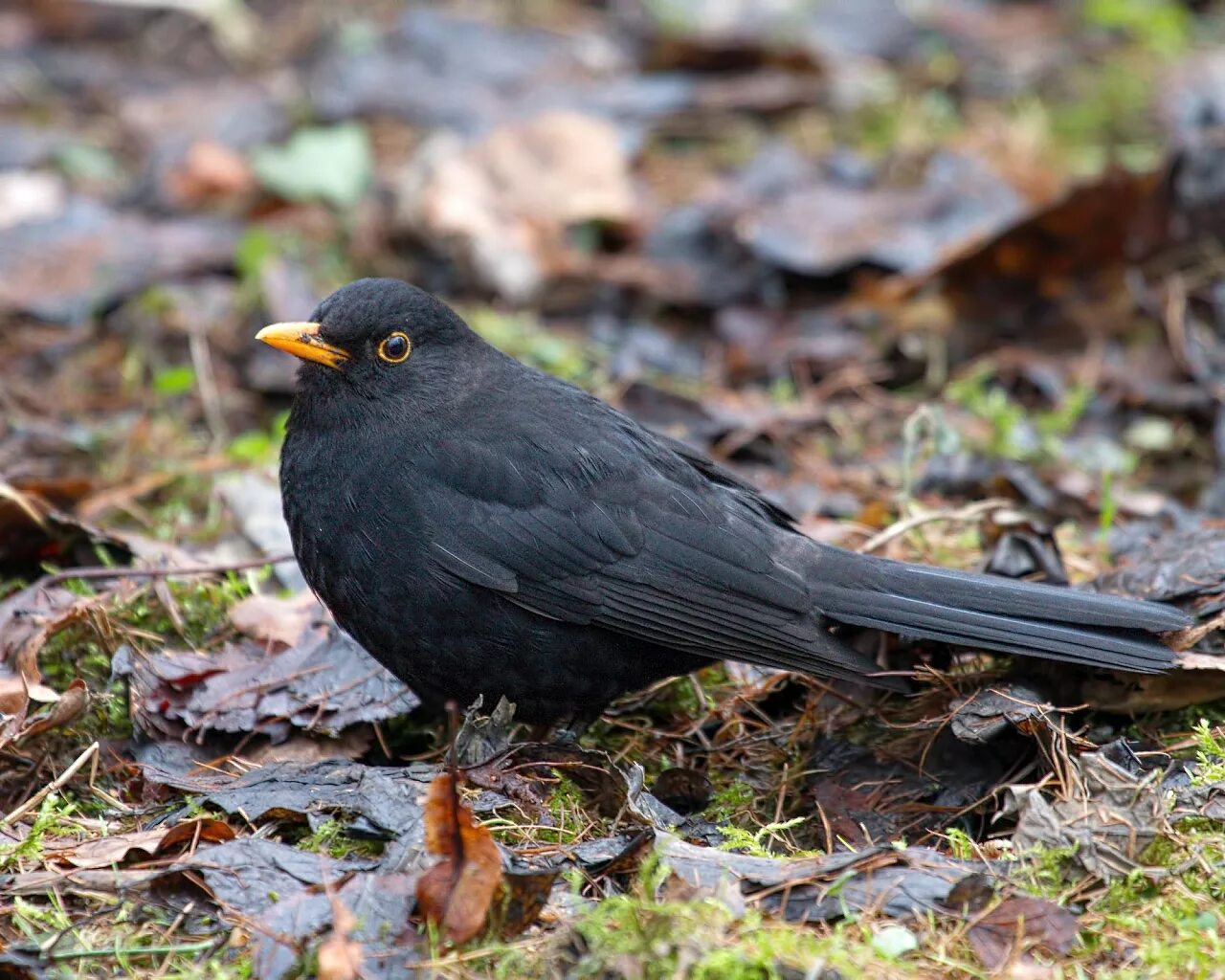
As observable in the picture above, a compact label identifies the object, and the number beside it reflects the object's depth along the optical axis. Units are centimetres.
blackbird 829
